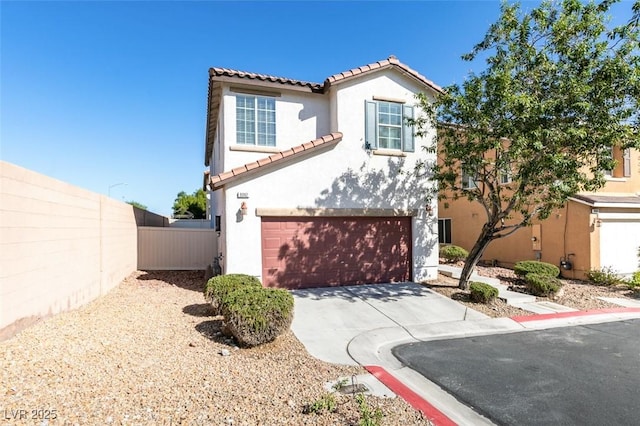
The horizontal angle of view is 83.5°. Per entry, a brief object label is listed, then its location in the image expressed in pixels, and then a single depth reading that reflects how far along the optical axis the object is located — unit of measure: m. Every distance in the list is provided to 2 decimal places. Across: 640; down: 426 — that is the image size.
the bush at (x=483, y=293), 9.95
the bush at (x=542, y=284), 11.11
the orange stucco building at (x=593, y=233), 14.09
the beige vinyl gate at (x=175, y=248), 15.27
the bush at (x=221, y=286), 7.80
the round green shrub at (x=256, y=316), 6.27
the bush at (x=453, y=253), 16.92
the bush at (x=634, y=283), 13.17
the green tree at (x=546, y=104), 9.16
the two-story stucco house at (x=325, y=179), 10.84
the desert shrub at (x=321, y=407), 4.22
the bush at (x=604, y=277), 13.57
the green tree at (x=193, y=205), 48.60
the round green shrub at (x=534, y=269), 12.42
